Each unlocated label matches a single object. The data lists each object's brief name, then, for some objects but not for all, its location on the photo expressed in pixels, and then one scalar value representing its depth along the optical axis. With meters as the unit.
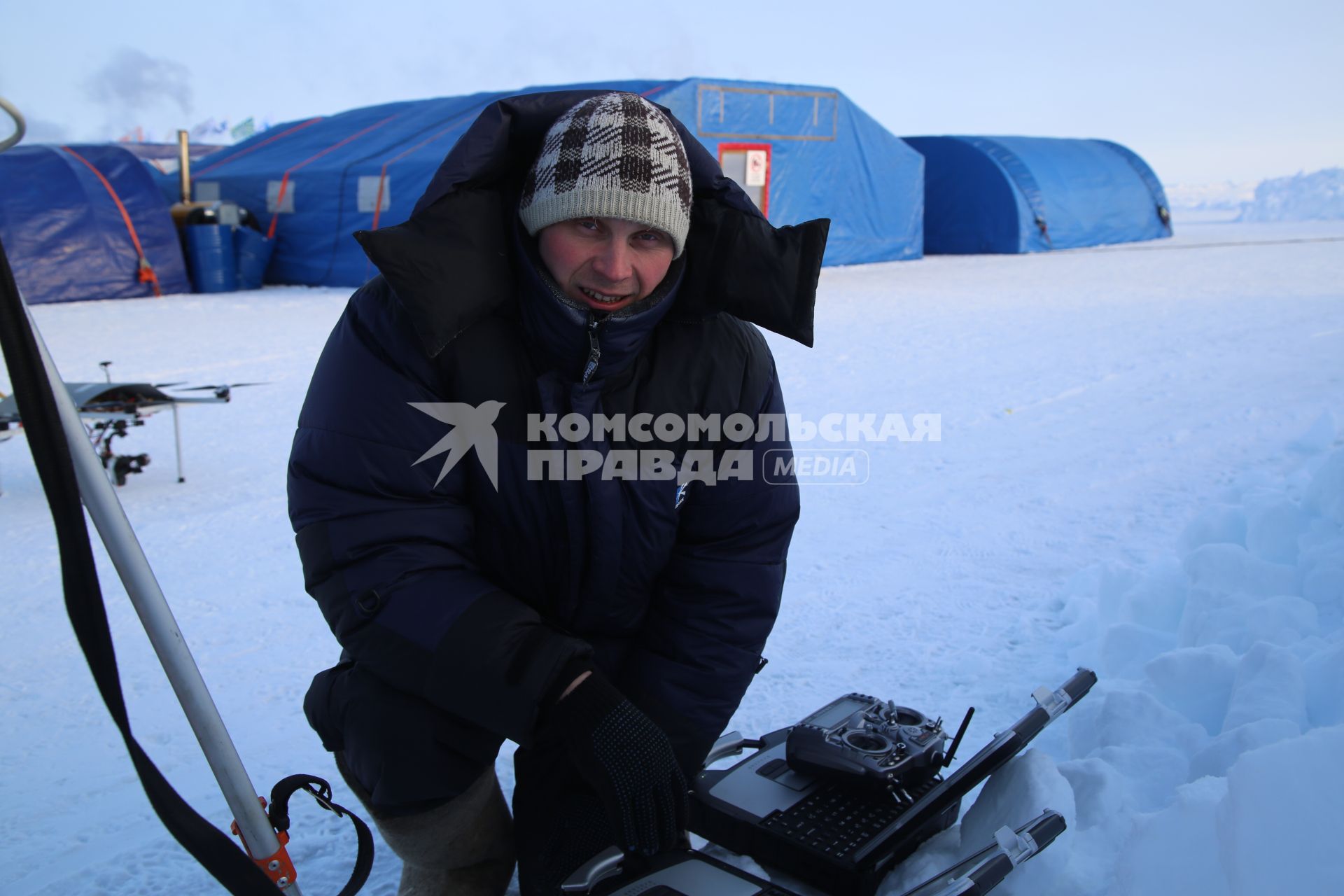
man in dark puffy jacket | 1.42
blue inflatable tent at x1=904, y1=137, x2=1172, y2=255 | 16.80
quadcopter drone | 3.71
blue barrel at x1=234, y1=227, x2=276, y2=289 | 11.99
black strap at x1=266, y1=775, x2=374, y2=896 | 1.45
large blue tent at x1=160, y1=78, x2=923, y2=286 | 11.98
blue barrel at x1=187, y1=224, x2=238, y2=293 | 11.55
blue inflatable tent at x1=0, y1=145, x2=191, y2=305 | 10.24
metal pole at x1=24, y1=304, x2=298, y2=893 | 1.14
